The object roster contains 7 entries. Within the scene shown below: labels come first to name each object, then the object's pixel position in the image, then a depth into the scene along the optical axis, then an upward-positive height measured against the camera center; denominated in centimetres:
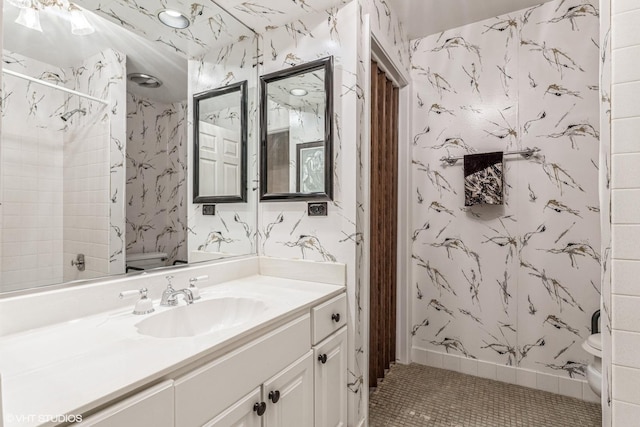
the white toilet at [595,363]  159 -79
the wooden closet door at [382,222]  203 -6
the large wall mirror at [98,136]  103 +29
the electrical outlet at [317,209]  168 +2
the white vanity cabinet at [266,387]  72 -51
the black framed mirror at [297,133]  166 +43
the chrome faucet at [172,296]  123 -32
